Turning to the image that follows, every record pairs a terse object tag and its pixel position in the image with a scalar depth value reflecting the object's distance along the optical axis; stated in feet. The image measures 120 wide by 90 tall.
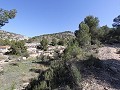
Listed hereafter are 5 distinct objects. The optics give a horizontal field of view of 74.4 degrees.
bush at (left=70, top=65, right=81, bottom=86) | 14.20
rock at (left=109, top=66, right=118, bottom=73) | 17.19
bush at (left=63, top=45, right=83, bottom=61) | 26.25
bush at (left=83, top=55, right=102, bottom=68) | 17.37
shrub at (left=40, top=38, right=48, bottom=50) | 58.49
